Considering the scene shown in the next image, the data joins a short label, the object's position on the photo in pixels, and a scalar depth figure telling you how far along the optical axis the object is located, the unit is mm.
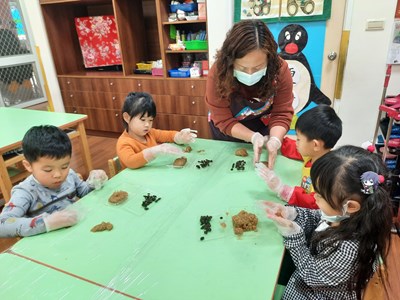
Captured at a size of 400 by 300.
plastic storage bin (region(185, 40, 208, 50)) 3145
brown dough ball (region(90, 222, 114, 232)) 998
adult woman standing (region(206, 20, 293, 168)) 1275
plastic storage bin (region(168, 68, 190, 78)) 3287
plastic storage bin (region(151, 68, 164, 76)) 3428
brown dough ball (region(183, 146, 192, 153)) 1635
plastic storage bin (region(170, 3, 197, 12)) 3073
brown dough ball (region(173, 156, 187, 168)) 1435
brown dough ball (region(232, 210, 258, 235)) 965
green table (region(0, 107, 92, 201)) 1991
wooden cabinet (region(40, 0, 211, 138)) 3332
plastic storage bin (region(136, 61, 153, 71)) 3576
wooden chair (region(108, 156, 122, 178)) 1564
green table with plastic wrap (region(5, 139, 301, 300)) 782
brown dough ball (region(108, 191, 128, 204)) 1150
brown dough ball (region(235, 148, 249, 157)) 1534
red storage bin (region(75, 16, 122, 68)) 3797
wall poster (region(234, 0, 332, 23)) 2606
